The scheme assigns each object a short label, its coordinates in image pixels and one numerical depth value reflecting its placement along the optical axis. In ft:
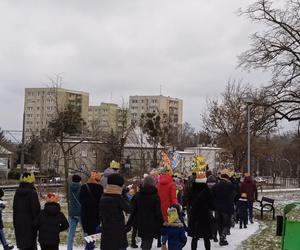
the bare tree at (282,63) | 89.35
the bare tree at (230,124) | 145.48
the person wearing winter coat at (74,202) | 39.86
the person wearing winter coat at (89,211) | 36.81
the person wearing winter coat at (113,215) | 29.60
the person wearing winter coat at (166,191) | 40.83
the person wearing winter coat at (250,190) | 63.86
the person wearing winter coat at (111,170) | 43.65
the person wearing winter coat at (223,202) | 47.06
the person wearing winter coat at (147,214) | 35.40
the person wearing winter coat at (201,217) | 37.47
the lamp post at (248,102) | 98.18
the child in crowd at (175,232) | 33.60
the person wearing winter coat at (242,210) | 58.70
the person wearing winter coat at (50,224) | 30.96
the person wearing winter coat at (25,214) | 32.22
